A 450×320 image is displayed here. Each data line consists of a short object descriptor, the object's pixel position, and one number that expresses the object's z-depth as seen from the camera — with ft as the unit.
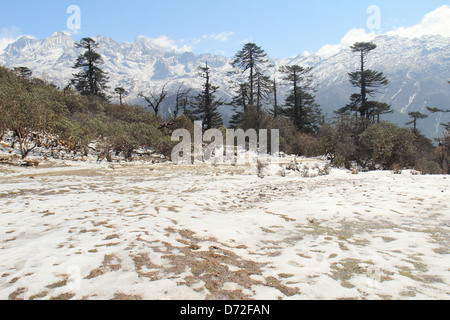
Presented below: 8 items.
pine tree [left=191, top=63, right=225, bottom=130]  101.14
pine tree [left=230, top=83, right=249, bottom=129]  105.60
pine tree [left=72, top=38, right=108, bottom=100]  100.28
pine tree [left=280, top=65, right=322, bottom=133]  104.32
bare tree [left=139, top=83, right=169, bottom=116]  68.59
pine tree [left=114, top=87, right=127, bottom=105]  138.00
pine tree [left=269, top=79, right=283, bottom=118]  108.60
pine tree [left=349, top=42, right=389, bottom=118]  88.17
